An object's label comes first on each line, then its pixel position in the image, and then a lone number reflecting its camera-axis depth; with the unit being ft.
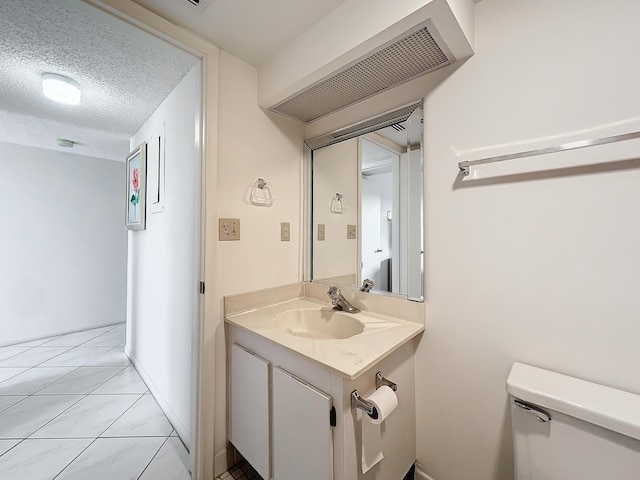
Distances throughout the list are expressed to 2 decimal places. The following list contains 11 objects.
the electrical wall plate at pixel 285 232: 5.36
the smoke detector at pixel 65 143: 9.02
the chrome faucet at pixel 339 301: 4.62
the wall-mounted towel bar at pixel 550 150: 2.49
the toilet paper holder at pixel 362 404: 2.75
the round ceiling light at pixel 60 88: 5.06
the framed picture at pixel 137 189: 7.06
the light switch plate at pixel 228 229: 4.37
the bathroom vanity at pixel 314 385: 2.81
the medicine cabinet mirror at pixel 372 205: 4.15
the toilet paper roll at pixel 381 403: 2.72
